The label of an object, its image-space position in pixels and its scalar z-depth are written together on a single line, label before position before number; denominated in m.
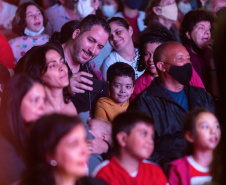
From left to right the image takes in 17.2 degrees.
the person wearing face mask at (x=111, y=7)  9.53
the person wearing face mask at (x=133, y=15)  9.10
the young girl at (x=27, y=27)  7.48
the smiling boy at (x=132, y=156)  4.22
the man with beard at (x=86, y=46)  6.10
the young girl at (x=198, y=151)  4.45
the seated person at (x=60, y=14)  8.34
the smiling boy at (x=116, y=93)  6.15
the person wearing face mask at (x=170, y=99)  5.35
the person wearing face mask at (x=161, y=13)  8.52
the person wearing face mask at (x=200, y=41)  7.48
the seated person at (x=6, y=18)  8.35
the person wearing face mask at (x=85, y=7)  8.40
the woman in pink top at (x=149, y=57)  6.69
